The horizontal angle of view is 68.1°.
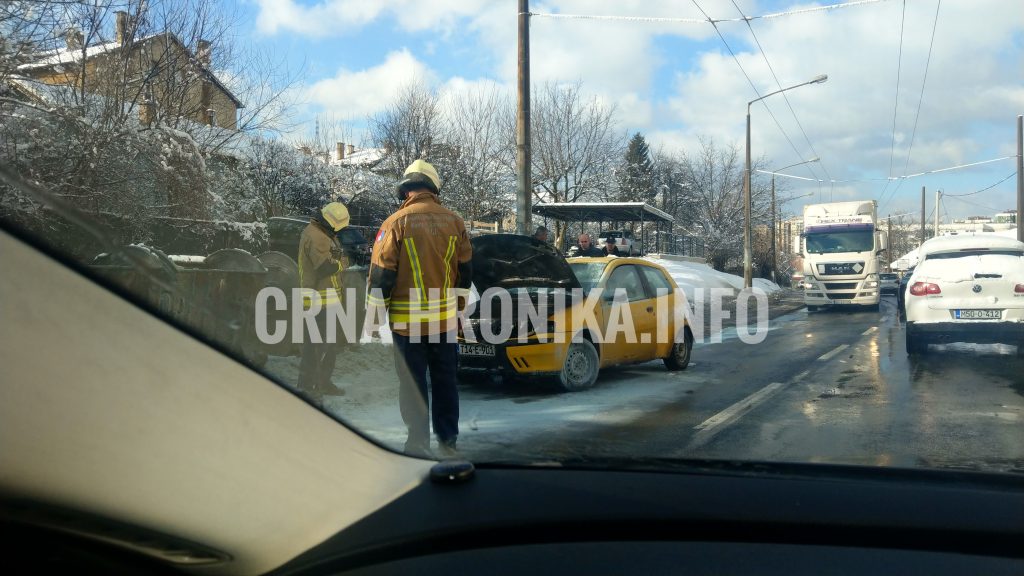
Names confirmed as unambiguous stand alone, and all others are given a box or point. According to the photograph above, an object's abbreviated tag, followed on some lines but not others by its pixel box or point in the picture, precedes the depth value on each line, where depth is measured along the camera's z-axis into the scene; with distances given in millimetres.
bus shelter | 21484
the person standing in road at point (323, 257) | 7004
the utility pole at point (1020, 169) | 28339
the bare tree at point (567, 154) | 32031
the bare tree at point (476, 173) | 23297
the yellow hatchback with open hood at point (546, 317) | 7727
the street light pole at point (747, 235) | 27000
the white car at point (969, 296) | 9633
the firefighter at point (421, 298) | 4934
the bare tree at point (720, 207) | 42500
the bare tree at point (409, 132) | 22562
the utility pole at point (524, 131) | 12008
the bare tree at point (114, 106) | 4078
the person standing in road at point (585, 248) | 12469
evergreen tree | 41156
